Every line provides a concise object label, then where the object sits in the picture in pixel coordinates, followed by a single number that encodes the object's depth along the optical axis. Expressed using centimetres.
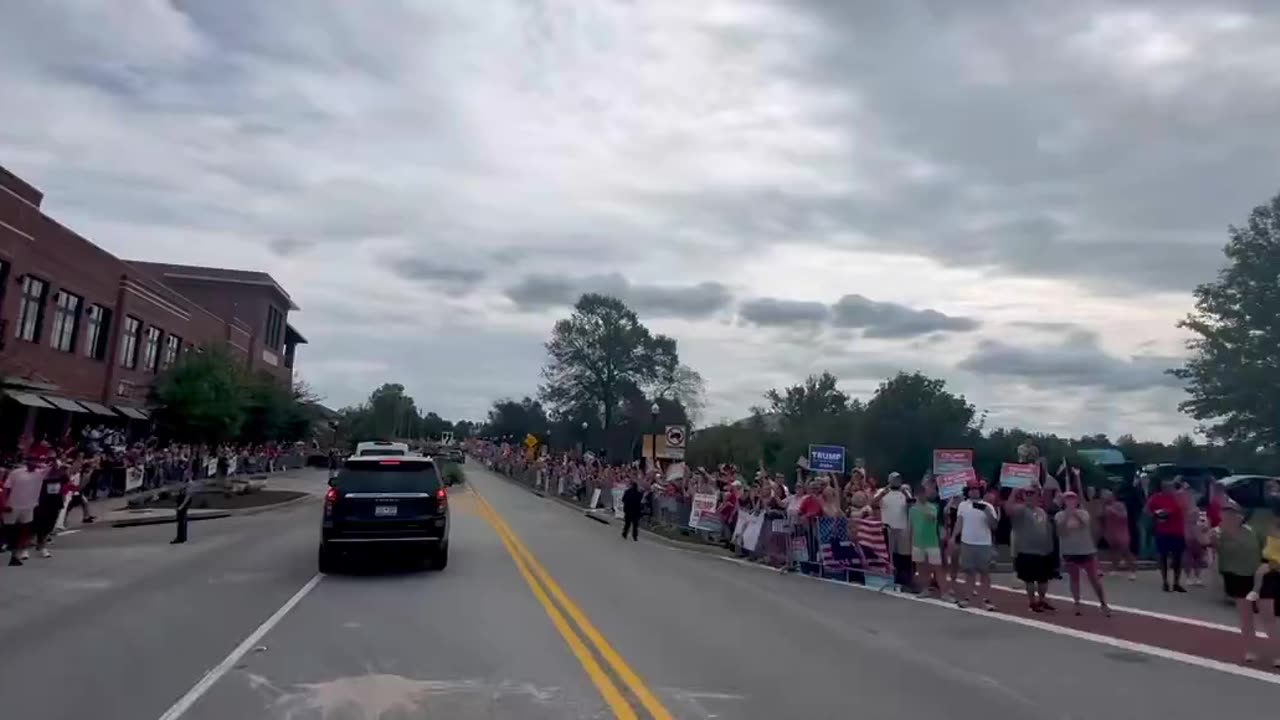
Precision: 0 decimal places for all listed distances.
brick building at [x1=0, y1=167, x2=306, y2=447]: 3244
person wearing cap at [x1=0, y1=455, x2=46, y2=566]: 1670
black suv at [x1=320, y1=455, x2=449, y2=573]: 1571
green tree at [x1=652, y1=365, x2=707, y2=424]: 9731
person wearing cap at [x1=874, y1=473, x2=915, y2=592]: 1584
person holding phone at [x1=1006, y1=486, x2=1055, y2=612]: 1359
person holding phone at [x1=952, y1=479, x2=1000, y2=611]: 1381
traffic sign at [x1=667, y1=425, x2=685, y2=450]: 3138
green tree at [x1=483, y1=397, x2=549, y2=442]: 12975
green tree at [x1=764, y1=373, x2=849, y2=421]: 8438
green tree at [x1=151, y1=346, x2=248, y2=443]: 3819
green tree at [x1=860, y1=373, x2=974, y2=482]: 3991
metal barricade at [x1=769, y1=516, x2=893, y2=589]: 1662
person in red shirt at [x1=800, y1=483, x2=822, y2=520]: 1817
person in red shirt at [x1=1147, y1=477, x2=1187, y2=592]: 1633
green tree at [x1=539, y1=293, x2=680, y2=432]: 9294
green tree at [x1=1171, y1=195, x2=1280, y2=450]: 3969
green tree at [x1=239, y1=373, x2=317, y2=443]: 4919
